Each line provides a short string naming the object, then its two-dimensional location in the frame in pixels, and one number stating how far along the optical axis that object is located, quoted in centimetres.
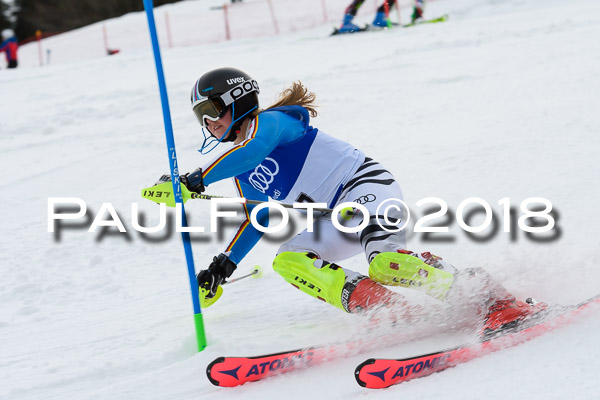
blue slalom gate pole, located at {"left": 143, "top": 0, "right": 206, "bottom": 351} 614
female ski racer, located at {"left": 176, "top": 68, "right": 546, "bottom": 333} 592
